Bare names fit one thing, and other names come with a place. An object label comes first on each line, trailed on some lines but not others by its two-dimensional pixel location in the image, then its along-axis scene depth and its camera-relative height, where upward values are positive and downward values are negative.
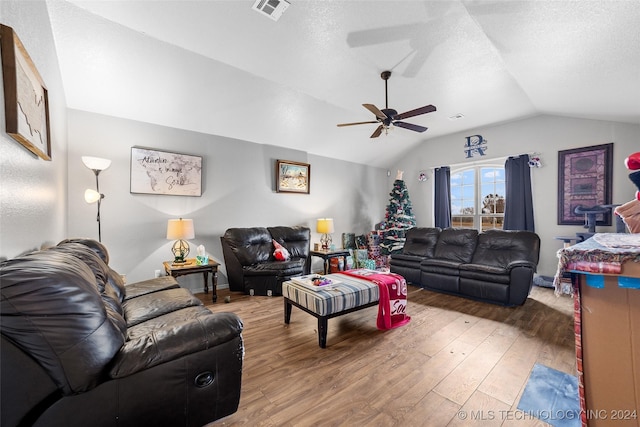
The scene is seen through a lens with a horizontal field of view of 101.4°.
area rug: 1.63 -1.26
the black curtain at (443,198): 6.09 +0.37
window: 5.54 +0.36
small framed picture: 5.18 +0.76
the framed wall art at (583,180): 4.15 +0.55
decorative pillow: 4.45 -0.68
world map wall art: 3.76 +0.61
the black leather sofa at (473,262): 3.47 -0.76
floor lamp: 2.98 +0.52
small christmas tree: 6.05 -0.15
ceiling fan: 2.97 +1.18
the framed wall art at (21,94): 1.23 +0.65
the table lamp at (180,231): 3.65 -0.26
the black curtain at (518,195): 4.93 +0.35
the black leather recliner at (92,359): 0.99 -0.67
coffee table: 2.49 -0.87
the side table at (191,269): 3.50 -0.77
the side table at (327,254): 5.03 -0.80
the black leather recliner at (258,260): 4.02 -0.79
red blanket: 2.86 -0.98
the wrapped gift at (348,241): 6.36 -0.67
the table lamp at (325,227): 5.34 -0.28
